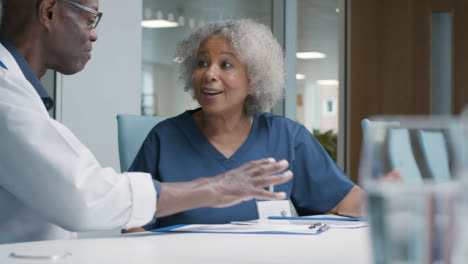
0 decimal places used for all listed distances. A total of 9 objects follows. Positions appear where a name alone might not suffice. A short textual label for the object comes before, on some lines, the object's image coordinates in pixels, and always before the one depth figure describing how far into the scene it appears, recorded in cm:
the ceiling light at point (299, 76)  437
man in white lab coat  96
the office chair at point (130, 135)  184
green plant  522
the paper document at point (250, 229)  114
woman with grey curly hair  178
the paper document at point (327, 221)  129
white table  85
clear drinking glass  44
